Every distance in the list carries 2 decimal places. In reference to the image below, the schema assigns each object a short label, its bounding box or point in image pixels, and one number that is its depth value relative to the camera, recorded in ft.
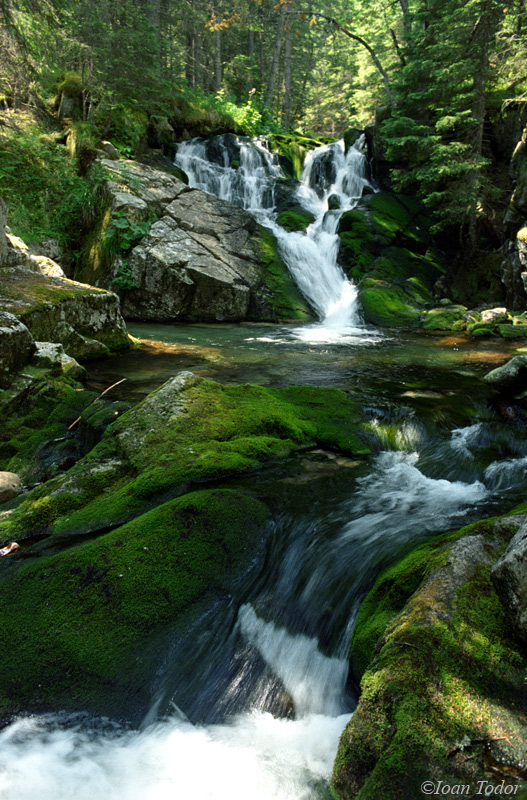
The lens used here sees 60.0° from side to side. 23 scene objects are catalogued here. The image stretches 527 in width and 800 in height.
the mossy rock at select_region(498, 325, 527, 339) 35.78
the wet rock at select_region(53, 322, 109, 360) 24.99
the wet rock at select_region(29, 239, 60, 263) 39.19
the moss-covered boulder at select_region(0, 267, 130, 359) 23.25
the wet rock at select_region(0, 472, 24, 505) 13.36
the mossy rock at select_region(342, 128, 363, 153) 66.33
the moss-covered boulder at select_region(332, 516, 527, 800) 5.65
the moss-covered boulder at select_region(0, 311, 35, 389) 18.41
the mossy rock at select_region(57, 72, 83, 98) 47.73
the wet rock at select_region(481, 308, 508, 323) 39.52
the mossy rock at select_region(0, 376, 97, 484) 15.51
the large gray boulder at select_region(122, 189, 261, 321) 40.01
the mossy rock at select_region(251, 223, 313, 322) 44.16
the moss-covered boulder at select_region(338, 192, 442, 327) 44.50
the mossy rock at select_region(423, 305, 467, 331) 40.17
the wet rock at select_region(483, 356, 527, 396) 19.31
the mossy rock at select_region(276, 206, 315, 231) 52.37
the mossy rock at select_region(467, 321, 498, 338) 37.01
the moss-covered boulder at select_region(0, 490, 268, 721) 8.02
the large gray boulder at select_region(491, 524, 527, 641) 6.82
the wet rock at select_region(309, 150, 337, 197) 63.36
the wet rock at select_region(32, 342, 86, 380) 20.45
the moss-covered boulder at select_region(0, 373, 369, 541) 11.39
